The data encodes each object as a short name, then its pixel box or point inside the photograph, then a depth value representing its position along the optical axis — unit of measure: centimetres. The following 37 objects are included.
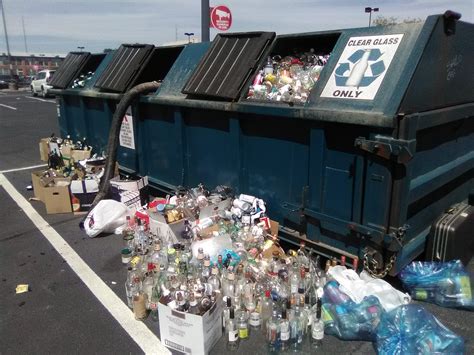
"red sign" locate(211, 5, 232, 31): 1014
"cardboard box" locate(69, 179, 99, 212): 500
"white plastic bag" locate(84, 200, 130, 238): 427
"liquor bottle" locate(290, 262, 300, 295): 291
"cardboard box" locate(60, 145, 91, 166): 626
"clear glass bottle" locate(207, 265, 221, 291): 289
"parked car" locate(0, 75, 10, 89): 3183
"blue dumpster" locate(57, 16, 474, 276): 272
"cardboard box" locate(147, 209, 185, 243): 379
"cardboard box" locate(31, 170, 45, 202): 527
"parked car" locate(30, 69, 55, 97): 2331
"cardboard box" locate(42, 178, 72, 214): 495
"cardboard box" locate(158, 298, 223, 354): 244
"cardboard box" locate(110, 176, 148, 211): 478
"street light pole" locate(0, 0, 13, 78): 3322
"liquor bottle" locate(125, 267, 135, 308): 305
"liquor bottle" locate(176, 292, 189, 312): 252
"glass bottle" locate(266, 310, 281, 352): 255
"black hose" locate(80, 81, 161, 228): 486
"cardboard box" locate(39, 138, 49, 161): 738
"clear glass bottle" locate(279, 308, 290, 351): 252
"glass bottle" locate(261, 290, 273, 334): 280
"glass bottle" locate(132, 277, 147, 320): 287
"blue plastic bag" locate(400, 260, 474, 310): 294
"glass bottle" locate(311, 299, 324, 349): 260
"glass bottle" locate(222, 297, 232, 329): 270
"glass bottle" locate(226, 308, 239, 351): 260
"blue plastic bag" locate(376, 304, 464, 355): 238
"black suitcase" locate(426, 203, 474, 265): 315
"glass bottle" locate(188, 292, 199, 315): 249
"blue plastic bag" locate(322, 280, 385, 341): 264
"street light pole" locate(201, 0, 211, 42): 871
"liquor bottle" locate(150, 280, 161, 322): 292
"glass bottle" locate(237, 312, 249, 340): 267
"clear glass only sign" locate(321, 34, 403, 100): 281
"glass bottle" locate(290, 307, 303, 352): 261
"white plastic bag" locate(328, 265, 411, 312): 283
